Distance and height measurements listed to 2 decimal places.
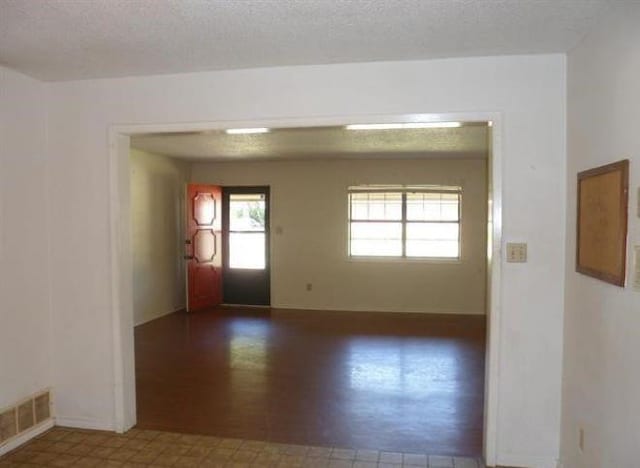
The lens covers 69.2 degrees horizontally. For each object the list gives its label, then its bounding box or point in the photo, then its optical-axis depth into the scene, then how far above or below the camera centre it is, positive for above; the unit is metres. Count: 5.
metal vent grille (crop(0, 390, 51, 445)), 2.83 -1.23
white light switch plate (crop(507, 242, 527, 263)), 2.60 -0.18
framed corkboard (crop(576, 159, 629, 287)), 1.79 -0.01
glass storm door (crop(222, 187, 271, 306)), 7.68 -0.41
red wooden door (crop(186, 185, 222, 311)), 7.02 -0.39
